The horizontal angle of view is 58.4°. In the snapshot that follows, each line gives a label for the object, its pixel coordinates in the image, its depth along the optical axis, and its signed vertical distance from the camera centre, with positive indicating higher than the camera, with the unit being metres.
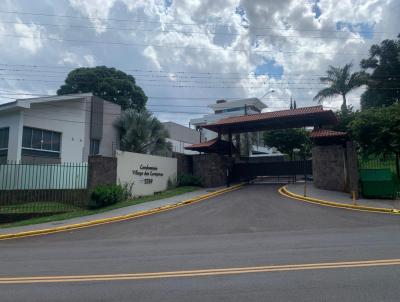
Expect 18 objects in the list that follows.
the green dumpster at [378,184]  17.64 -0.35
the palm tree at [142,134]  30.38 +3.65
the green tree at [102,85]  49.72 +12.74
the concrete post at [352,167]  18.91 +0.53
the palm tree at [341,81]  39.94 +10.73
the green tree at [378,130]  19.02 +2.55
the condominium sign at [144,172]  19.84 +0.27
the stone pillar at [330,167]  20.59 +0.57
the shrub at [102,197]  17.42 -1.02
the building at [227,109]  63.24 +12.77
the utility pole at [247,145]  37.83 +3.33
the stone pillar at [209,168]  26.41 +0.59
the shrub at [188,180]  25.62 -0.27
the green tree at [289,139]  43.22 +4.57
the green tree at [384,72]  38.44 +11.38
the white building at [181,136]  44.92 +5.66
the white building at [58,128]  24.41 +3.58
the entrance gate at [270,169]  28.10 +0.61
